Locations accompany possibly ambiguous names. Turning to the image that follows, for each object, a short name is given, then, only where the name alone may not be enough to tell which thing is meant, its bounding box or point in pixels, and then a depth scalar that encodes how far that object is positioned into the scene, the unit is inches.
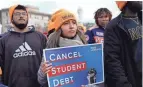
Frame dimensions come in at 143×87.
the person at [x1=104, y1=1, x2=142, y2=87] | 110.4
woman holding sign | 115.1
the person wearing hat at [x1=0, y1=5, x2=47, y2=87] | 146.3
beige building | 1287.2
